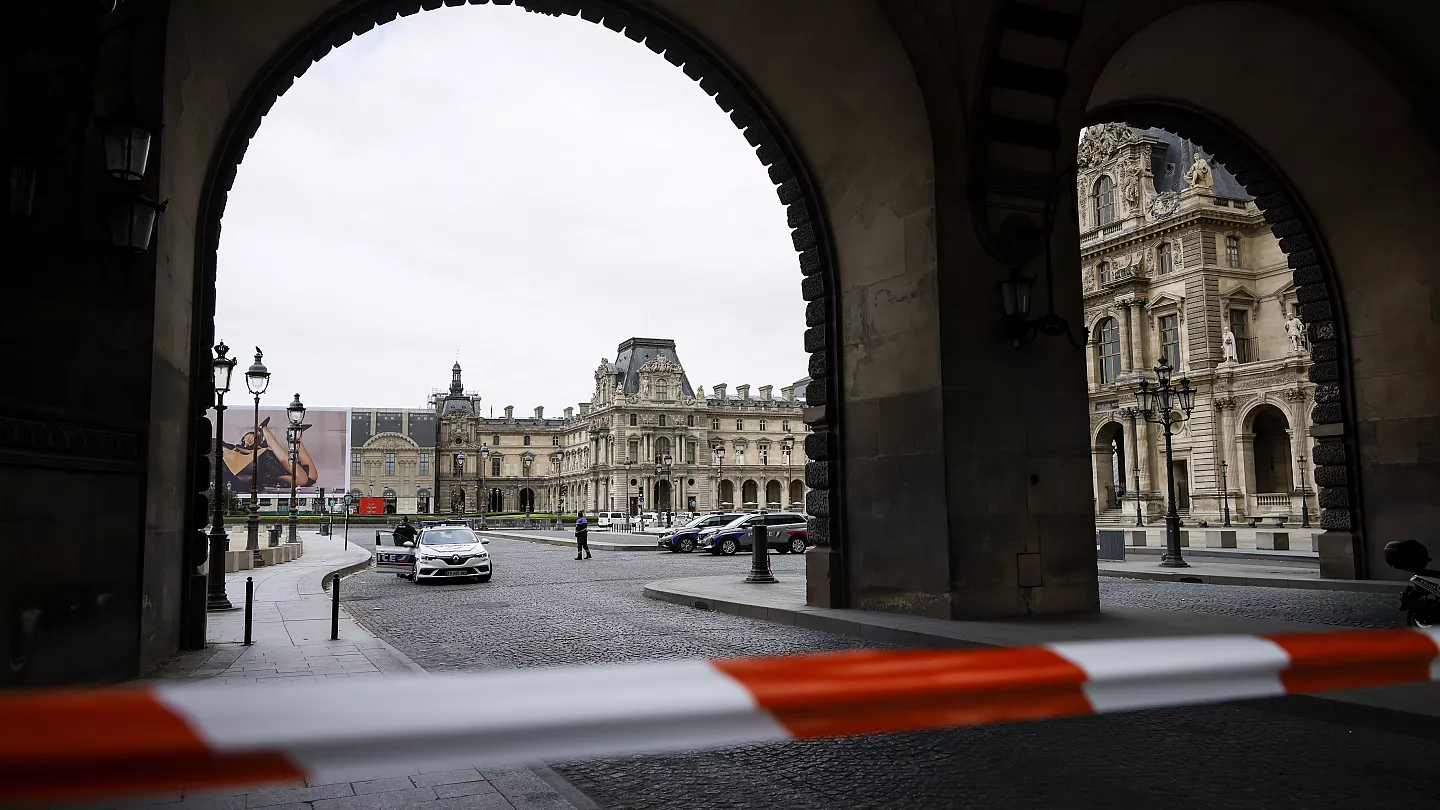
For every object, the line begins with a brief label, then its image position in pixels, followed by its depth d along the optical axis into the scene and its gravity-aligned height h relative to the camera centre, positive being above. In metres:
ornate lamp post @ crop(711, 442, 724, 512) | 111.81 +4.16
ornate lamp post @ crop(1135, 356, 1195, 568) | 20.09 +1.92
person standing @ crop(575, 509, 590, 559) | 28.16 -1.07
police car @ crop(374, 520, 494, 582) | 20.00 -1.20
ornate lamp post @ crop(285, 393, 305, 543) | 30.84 +2.77
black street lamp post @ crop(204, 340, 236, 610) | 13.30 -0.67
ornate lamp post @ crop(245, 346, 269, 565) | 21.11 +2.65
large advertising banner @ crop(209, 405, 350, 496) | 89.06 +4.52
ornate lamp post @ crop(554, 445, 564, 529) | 126.19 +0.76
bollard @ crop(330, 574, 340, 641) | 10.58 -1.22
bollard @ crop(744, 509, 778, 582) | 16.72 -1.17
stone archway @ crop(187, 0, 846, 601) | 9.70 +4.06
